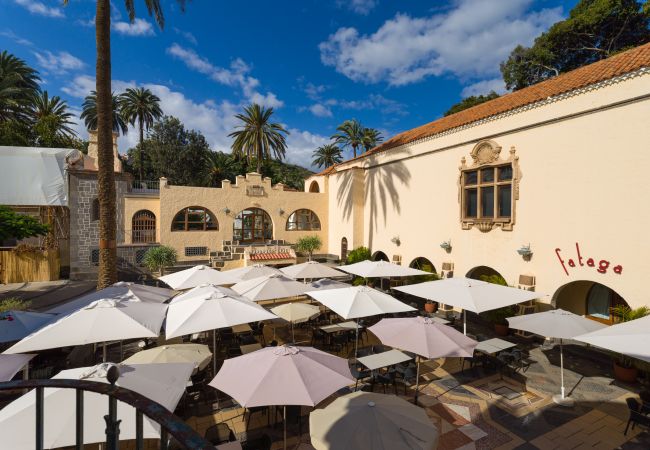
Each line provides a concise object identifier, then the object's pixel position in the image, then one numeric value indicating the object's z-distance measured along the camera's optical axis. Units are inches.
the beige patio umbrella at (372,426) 161.9
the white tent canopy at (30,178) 912.9
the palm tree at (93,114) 1503.4
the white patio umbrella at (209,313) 292.0
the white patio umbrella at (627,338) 205.9
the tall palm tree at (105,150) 458.6
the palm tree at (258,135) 1214.3
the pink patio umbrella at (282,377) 195.5
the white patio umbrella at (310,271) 535.2
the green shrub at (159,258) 739.4
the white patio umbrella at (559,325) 295.6
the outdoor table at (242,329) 447.5
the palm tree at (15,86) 992.2
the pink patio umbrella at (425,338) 266.8
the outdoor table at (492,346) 349.1
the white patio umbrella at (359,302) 340.8
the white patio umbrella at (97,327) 256.1
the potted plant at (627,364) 335.0
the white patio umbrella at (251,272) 518.9
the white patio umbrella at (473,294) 354.0
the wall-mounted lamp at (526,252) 476.1
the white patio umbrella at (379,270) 531.8
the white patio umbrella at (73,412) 153.5
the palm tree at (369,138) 1734.7
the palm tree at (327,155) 1902.1
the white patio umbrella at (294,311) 388.8
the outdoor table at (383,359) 311.4
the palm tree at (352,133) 1726.1
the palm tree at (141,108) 1499.8
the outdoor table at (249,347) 363.3
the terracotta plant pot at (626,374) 334.0
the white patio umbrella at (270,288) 416.2
